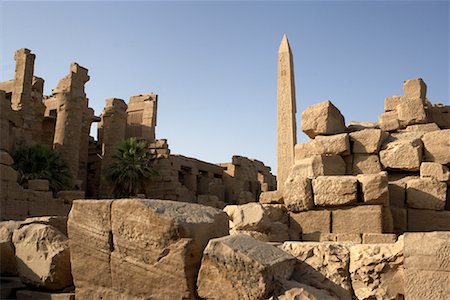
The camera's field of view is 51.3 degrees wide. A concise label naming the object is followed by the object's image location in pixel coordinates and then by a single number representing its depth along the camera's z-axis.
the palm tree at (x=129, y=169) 23.89
